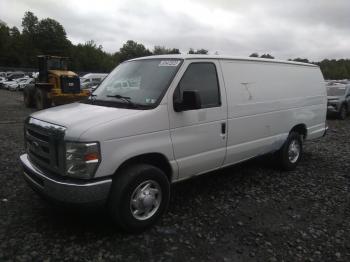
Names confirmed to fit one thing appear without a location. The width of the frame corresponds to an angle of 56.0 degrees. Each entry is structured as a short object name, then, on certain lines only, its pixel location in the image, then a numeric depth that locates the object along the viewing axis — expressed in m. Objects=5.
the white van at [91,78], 29.37
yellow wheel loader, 16.97
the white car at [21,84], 34.81
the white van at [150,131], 3.54
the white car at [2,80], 39.29
